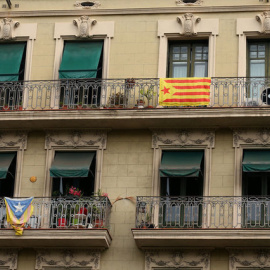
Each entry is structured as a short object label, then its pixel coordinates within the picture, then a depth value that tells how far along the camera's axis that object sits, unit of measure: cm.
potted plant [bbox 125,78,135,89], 3462
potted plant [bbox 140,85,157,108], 3434
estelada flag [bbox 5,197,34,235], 3259
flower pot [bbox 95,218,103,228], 3253
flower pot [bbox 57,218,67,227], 3266
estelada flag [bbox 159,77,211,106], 3384
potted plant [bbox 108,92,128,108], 3441
